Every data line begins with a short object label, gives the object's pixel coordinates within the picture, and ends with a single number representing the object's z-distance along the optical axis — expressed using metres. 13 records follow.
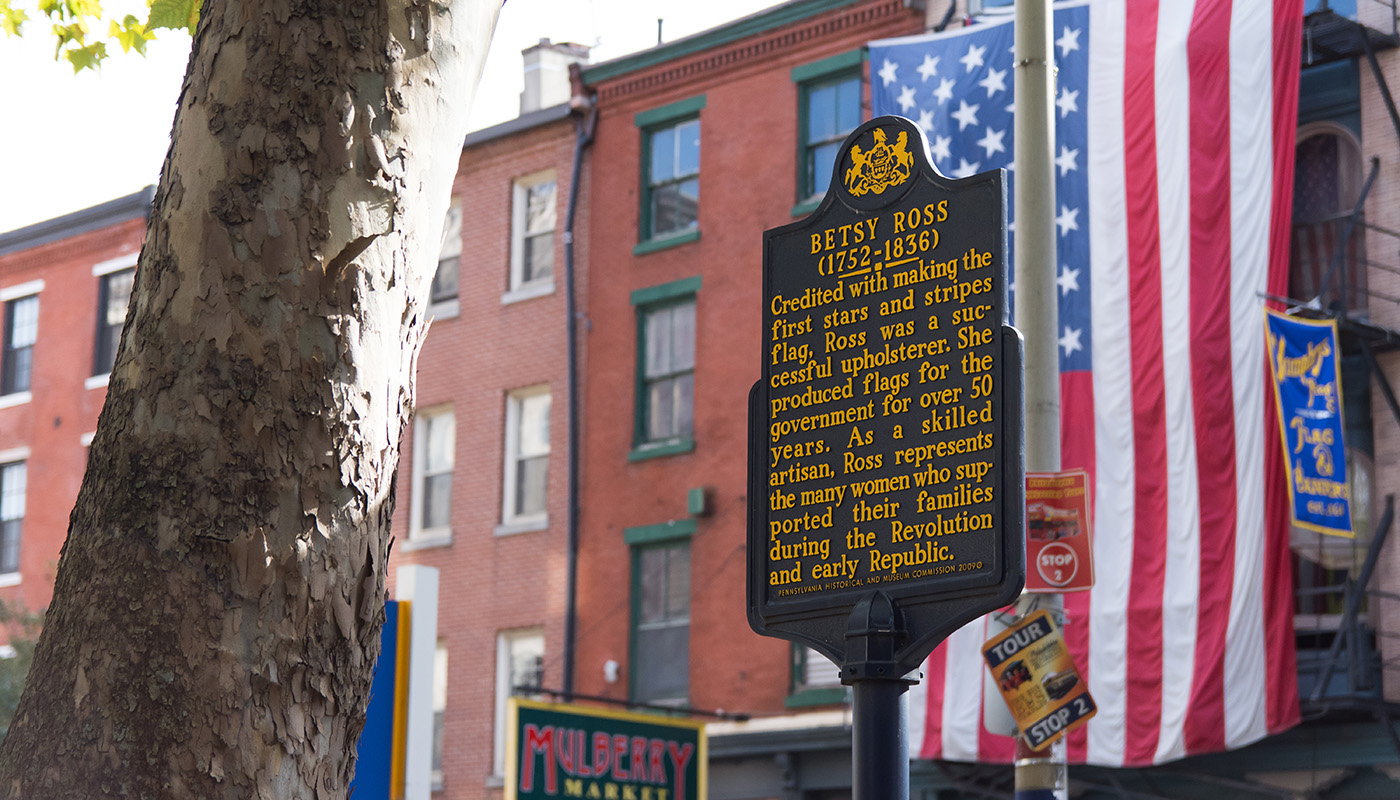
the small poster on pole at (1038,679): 9.77
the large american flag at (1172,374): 20.91
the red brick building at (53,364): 36.16
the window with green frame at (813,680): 25.35
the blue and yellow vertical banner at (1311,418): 20.19
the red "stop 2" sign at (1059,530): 9.89
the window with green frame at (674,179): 28.88
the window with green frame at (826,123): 27.11
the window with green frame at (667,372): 28.19
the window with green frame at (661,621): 27.50
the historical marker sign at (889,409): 6.17
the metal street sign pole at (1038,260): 9.80
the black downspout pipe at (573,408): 28.50
